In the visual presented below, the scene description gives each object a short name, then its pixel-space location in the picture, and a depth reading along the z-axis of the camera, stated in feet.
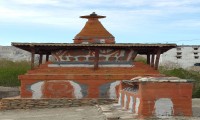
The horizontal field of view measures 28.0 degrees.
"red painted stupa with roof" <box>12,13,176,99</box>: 58.70
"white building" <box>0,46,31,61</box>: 250.57
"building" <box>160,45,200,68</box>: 252.62
